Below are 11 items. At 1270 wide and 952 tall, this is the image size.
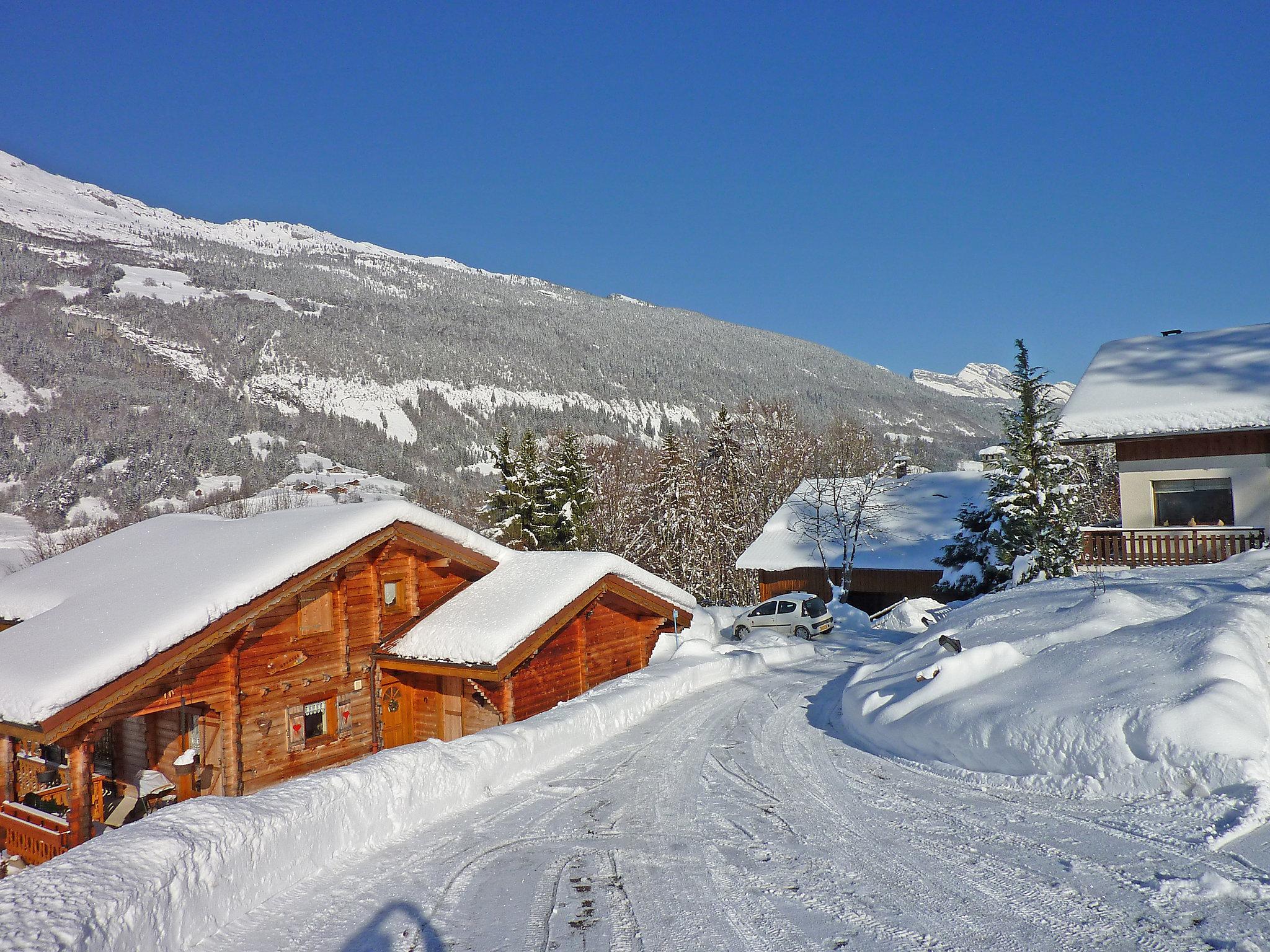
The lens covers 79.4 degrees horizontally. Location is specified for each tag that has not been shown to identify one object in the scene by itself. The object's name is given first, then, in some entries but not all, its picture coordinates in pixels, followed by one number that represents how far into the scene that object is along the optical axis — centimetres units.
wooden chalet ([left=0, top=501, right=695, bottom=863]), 1241
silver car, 2689
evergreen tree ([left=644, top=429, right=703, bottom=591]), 4672
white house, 1823
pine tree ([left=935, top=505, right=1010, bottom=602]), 2941
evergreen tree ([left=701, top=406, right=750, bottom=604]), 4766
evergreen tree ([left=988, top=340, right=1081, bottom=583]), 2291
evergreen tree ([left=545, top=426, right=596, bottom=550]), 4169
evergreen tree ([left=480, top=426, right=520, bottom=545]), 4072
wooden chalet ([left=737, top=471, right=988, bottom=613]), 3400
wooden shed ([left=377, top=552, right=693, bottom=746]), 1639
